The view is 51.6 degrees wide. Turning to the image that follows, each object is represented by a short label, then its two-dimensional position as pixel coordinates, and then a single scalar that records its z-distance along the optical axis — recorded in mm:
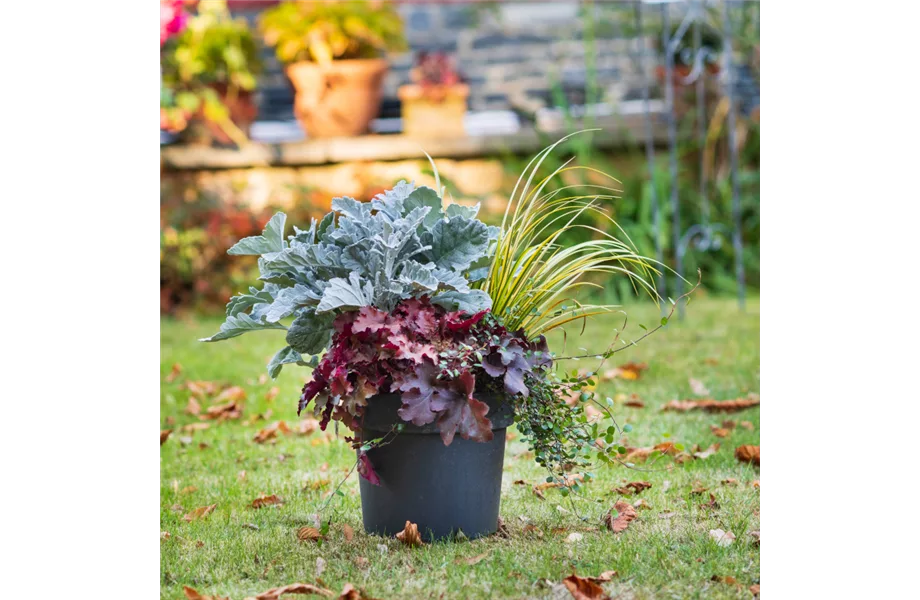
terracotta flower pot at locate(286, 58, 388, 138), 6375
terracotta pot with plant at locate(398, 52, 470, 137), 6488
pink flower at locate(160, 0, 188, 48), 5926
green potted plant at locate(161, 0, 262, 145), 6312
